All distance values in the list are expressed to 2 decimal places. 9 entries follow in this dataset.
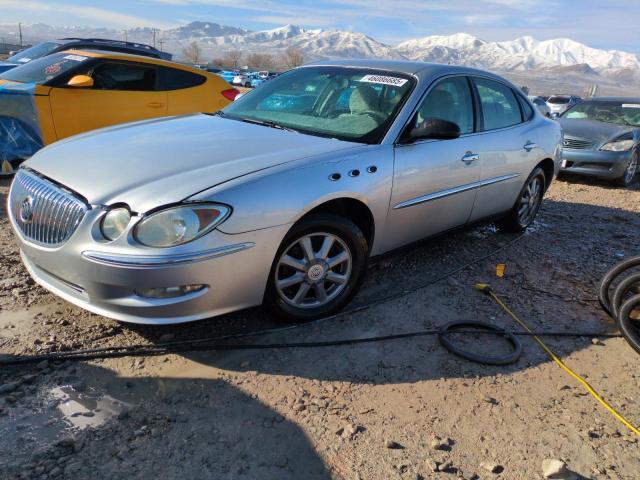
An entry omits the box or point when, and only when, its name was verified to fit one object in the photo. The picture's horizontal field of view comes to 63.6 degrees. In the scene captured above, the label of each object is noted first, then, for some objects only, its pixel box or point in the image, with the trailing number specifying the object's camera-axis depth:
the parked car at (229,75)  57.61
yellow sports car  5.90
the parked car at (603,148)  8.56
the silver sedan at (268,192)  2.50
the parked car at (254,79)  54.05
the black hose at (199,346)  2.67
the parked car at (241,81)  52.58
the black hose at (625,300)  3.32
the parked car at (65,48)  9.80
